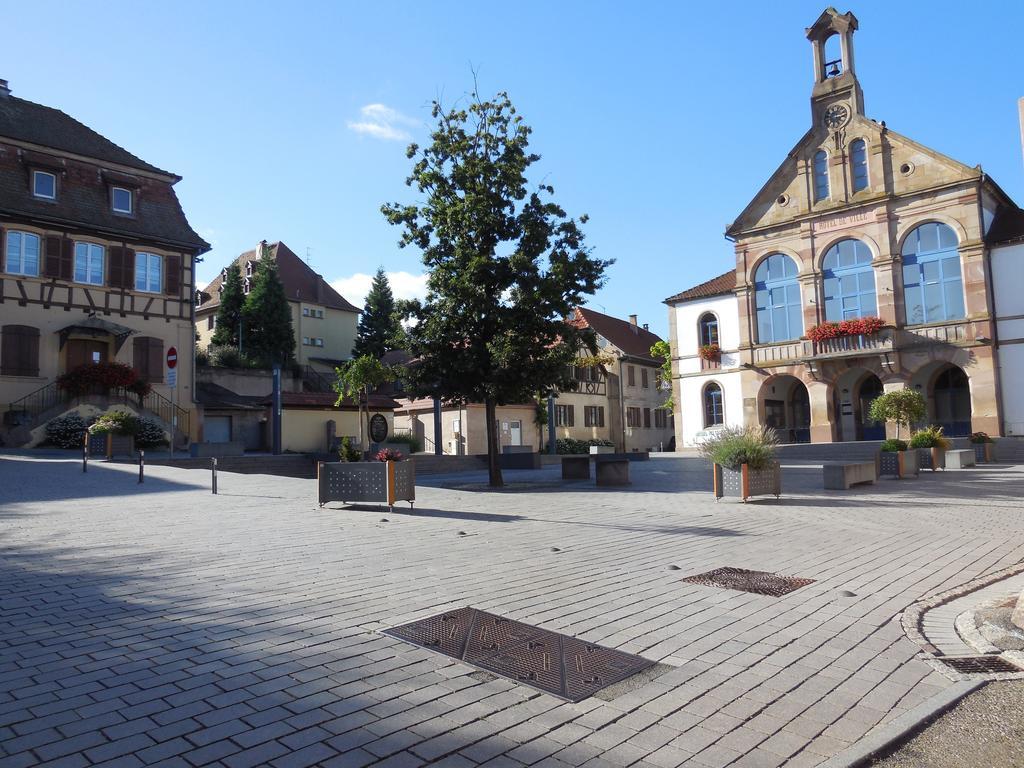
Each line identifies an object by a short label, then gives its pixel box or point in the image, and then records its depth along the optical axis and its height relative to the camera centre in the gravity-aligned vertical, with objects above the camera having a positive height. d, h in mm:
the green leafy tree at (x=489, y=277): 17297 +3801
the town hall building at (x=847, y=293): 33000 +6566
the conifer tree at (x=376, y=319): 57594 +9947
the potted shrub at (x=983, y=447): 26547 -814
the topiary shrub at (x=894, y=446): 18766 -450
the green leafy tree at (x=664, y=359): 44969 +4598
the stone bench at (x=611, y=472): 17906 -814
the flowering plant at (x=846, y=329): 34188 +4636
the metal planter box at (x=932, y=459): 20953 -907
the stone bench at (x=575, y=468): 20312 -778
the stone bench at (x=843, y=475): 15648 -945
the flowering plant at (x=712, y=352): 39975 +4325
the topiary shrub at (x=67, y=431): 23083 +762
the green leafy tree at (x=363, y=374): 22578 +2160
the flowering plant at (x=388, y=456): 12086 -170
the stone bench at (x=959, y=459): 22281 -976
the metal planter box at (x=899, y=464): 18328 -890
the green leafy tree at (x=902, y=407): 23859 +652
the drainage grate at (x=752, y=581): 6094 -1251
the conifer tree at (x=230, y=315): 46188 +8321
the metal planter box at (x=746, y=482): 13289 -867
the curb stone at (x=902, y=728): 2984 -1288
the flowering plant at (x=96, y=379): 26016 +2624
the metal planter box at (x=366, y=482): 11562 -555
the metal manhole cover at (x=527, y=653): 3887 -1206
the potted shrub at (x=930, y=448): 21078 -603
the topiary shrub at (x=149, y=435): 23359 +579
